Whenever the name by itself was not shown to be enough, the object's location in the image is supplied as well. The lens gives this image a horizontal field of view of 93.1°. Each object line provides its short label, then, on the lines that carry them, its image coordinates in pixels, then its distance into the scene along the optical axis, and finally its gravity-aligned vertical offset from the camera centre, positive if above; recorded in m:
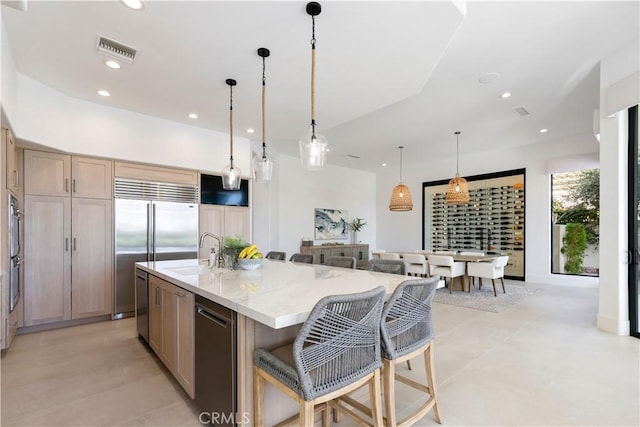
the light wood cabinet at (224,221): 5.04 -0.12
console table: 7.59 -0.99
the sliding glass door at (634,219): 3.42 -0.04
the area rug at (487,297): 4.70 -1.43
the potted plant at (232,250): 2.79 -0.33
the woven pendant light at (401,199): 6.36 +0.33
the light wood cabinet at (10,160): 2.92 +0.54
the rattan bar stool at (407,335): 1.66 -0.71
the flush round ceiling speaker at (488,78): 3.60 +1.66
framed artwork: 8.28 -0.28
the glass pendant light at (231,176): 3.35 +0.42
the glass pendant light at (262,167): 3.21 +0.50
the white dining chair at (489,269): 5.29 -0.96
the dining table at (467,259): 5.57 -0.82
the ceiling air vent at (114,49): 2.60 +1.46
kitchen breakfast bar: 1.58 -0.62
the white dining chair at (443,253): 6.43 -0.81
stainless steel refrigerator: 4.25 -0.20
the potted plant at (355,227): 9.11 -0.38
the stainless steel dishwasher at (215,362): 1.62 -0.86
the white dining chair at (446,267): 5.34 -0.95
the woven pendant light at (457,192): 5.89 +0.45
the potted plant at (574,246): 6.40 -0.66
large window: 6.36 -0.16
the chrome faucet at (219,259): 2.93 -0.44
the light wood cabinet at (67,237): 3.64 -0.31
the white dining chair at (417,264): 5.73 -0.94
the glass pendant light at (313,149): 2.41 +0.53
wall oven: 3.00 -0.40
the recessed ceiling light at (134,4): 2.10 +1.47
